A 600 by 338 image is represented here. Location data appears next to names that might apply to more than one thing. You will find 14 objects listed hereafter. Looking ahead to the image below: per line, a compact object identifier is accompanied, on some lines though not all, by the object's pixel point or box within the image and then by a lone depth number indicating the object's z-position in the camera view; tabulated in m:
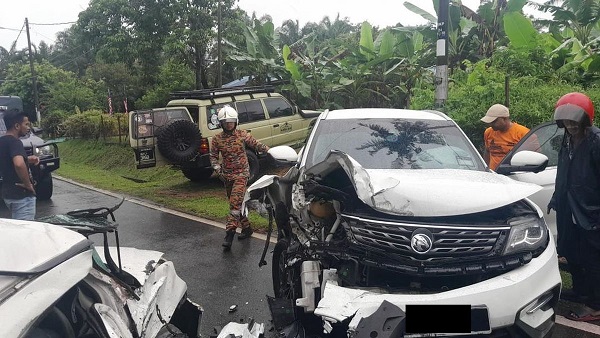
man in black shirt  5.33
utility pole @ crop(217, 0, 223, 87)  16.40
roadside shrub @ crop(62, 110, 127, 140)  21.77
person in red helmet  3.96
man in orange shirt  5.57
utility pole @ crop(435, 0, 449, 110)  7.26
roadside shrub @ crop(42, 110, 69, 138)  29.84
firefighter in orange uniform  6.93
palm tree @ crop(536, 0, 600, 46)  9.17
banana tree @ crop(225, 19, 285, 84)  14.32
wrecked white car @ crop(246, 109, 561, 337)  2.69
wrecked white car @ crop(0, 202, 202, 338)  1.99
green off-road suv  10.81
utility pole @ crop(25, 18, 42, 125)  32.93
